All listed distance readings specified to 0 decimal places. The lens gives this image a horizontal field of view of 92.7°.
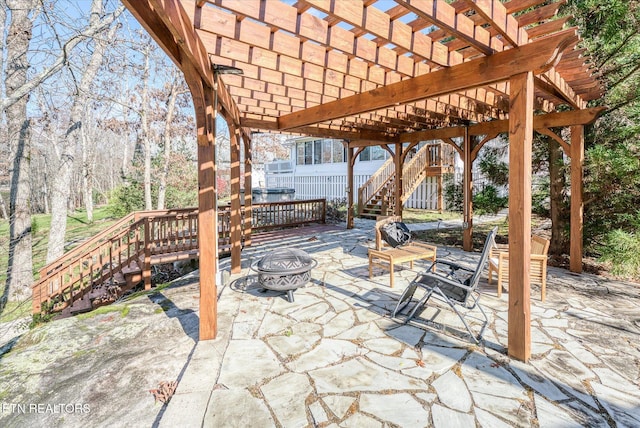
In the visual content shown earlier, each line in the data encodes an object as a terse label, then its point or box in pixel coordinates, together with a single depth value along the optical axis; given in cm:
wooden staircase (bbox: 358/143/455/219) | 1204
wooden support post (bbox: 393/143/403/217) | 843
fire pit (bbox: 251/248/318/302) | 384
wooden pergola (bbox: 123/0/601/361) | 220
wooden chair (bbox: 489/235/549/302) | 382
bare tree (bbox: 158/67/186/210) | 1048
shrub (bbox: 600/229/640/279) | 408
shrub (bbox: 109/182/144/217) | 1169
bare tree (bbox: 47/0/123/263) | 696
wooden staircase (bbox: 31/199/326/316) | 486
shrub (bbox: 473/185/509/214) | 664
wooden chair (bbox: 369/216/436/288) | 445
